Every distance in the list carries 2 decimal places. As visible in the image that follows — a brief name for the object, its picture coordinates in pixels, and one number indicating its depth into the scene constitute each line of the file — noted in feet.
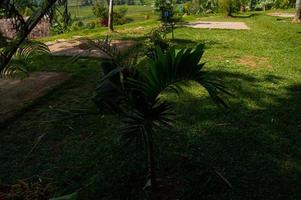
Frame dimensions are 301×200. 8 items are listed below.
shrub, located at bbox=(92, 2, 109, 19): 71.34
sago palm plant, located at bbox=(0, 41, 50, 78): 10.02
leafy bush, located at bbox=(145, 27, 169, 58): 23.39
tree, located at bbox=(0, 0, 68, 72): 8.59
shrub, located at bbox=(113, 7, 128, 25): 77.15
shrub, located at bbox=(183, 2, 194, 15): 84.53
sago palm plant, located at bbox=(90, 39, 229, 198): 7.96
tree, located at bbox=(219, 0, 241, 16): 58.59
